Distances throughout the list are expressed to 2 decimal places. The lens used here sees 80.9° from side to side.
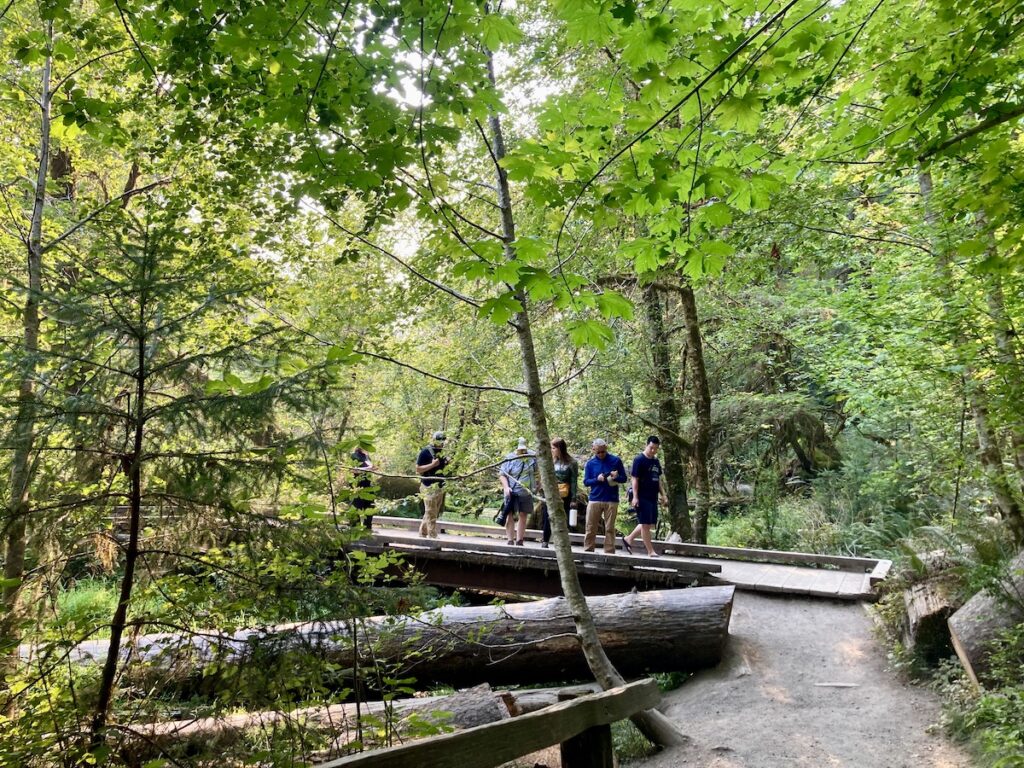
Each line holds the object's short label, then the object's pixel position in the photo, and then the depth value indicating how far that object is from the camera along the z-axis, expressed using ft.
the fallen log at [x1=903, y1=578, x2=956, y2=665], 22.13
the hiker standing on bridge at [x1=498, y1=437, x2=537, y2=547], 33.81
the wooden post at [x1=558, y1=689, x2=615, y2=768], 10.53
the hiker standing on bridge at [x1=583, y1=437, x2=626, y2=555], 32.42
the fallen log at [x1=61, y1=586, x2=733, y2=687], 24.11
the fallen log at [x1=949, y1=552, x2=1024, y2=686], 18.58
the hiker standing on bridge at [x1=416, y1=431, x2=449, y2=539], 21.03
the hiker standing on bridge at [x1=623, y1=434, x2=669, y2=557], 33.60
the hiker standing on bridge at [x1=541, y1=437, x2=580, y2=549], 33.24
